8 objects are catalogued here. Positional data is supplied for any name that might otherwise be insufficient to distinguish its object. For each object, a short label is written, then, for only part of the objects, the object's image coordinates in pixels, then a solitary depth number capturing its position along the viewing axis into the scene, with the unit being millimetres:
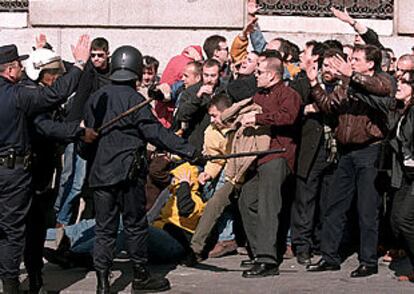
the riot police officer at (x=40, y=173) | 10430
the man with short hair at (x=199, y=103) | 12070
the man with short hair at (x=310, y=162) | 11430
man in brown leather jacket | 10898
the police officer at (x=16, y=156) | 9961
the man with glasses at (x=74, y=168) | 11641
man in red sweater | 11016
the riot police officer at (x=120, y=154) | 10297
